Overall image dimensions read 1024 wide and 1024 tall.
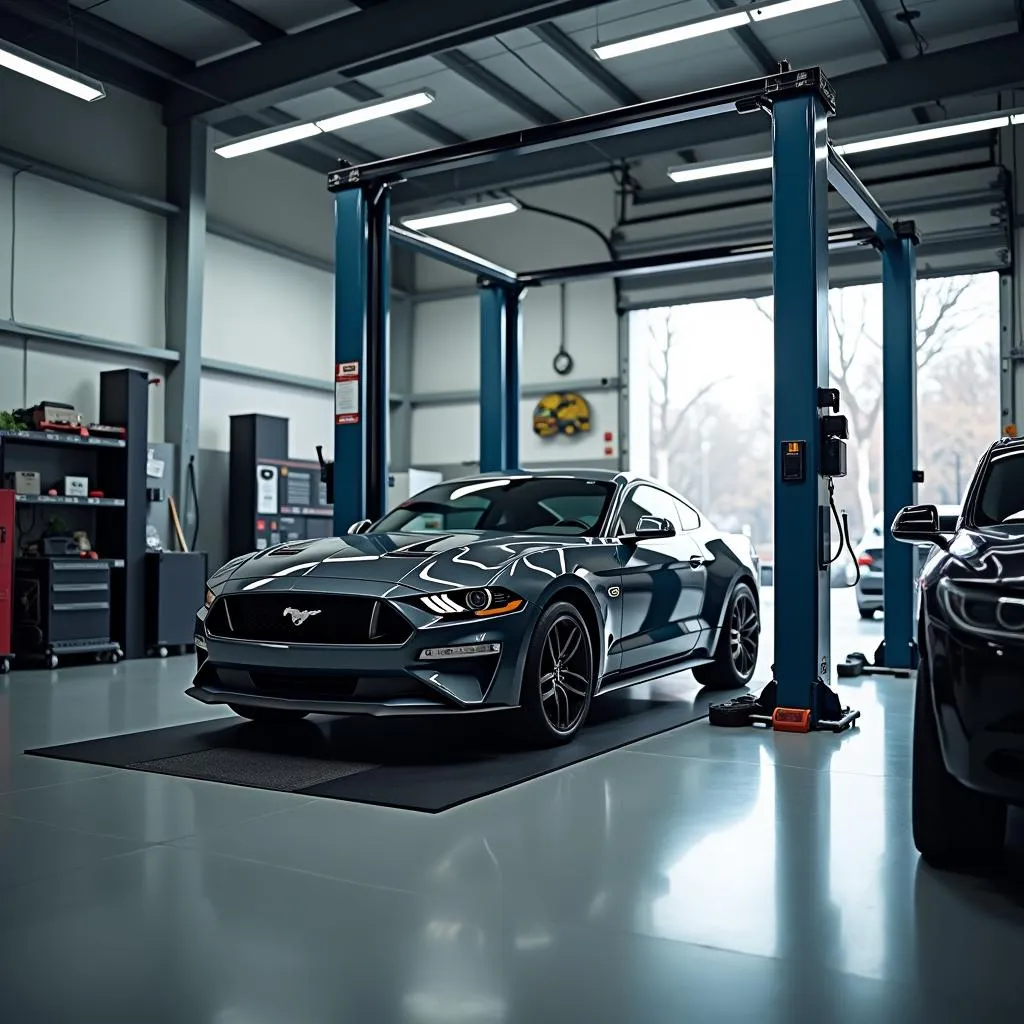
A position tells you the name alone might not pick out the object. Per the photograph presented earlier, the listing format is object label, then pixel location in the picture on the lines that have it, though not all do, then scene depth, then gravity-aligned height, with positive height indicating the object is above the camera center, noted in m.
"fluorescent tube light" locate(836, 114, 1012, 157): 10.12 +3.77
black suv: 2.58 -0.38
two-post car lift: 5.66 +1.35
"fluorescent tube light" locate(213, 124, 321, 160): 10.49 +3.86
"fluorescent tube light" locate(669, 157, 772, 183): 10.80 +3.64
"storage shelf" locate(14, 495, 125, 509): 9.16 +0.31
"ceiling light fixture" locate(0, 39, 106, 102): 8.45 +3.65
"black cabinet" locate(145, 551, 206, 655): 9.72 -0.52
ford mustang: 4.43 -0.32
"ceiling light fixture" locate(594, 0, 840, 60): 8.44 +4.00
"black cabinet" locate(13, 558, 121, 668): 8.84 -0.58
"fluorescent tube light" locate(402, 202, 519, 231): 12.16 +3.62
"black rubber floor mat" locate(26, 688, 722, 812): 4.12 -0.93
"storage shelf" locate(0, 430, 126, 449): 8.94 +0.82
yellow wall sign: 14.63 +1.63
